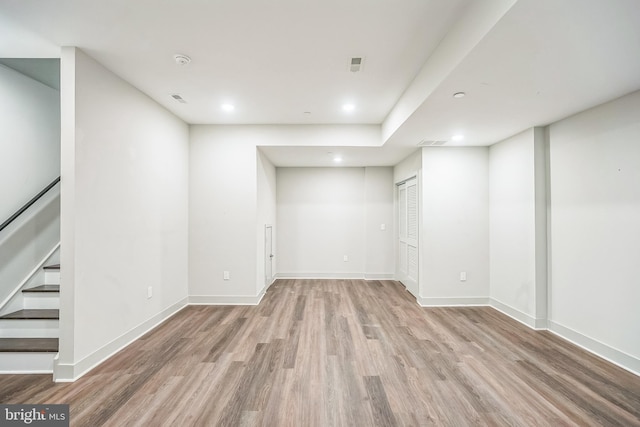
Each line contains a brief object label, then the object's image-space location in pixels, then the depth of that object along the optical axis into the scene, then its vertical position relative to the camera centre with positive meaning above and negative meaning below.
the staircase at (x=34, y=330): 2.26 -1.06
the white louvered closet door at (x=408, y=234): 4.70 -0.37
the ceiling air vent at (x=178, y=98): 3.15 +1.41
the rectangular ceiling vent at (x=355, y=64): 2.42 +1.40
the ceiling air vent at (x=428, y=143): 3.91 +1.07
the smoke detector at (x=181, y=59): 2.37 +1.40
